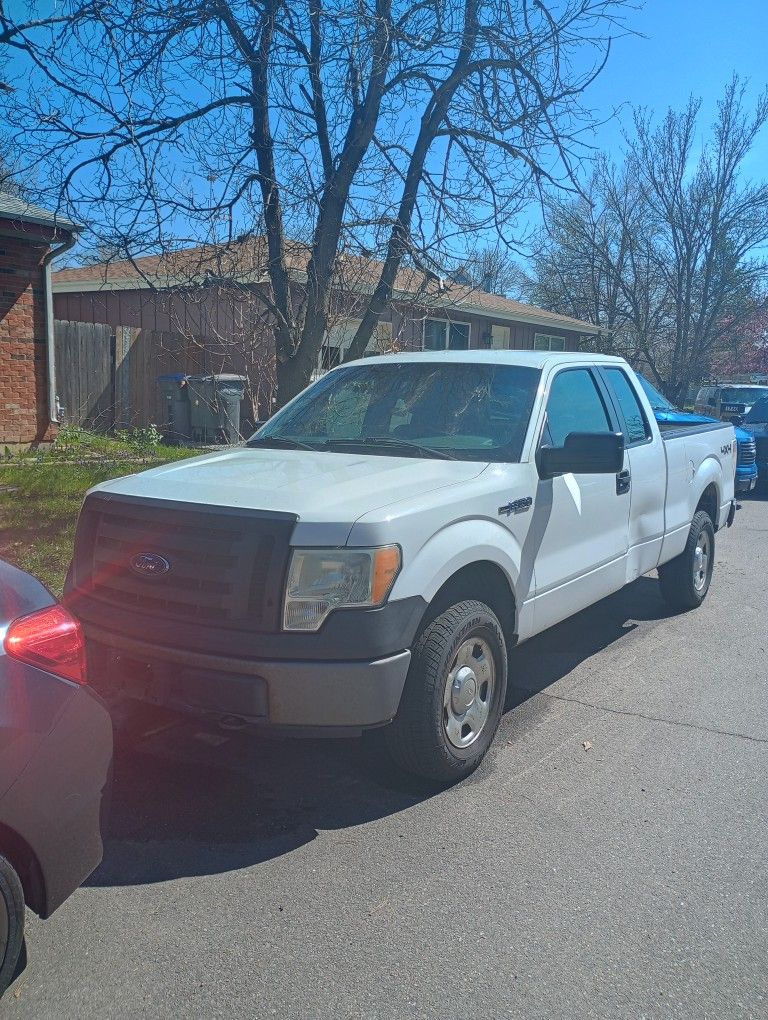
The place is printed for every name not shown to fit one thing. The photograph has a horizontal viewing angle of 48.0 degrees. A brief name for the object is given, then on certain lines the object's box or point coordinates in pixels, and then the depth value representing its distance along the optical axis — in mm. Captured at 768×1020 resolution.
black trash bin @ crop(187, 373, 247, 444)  13797
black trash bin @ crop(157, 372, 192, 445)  14891
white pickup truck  3334
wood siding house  8488
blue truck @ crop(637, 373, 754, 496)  9398
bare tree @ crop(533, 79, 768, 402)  21203
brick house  11656
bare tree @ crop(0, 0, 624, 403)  7609
